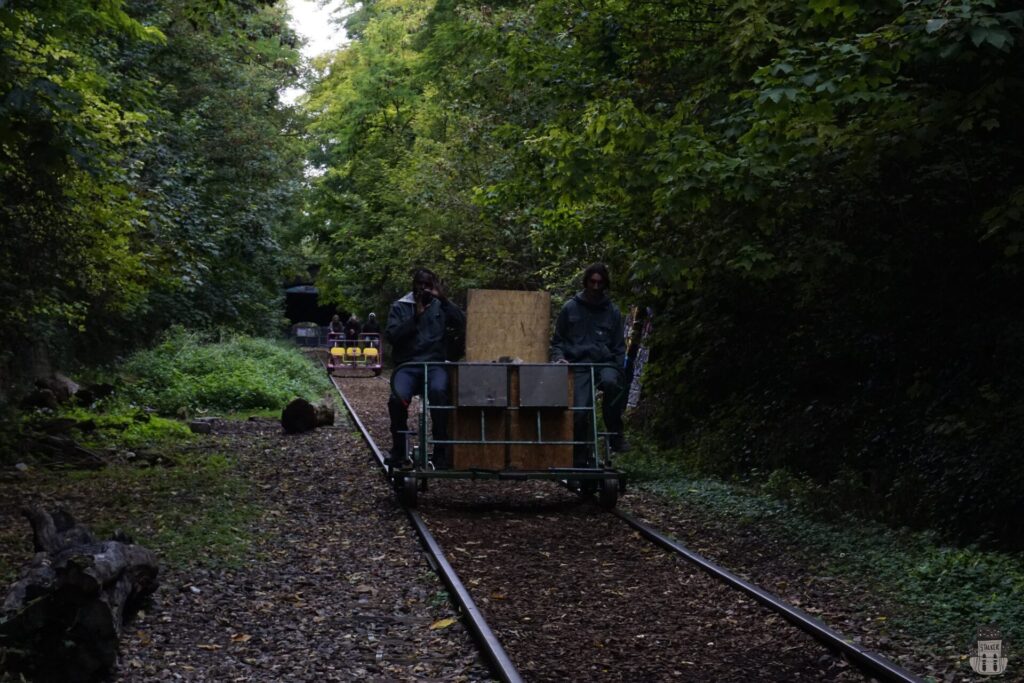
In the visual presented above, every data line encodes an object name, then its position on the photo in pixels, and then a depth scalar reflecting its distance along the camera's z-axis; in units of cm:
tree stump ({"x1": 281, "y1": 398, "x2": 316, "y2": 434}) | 1844
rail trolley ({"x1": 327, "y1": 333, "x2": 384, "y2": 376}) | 4006
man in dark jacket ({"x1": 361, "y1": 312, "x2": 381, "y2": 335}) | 4097
